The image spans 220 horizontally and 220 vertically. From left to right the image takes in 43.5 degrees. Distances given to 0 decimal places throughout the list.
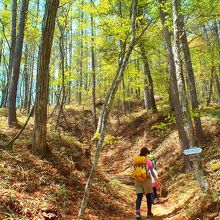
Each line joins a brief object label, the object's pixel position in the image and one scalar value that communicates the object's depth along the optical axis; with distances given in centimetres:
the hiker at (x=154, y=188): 902
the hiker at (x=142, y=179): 715
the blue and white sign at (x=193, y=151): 594
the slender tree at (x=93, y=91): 2166
